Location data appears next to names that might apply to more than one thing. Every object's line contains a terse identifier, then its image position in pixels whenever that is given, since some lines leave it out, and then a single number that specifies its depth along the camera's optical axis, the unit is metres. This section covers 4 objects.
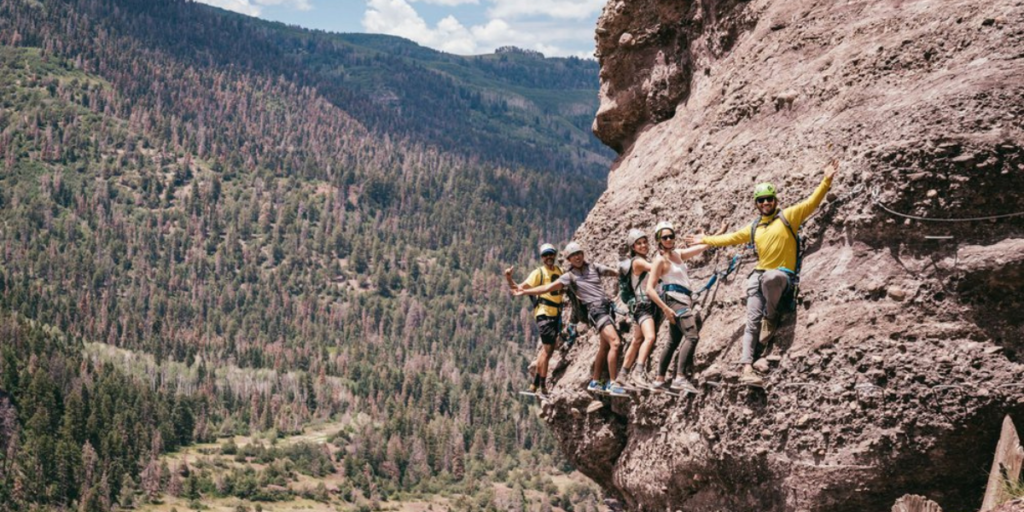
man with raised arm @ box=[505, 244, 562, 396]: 19.94
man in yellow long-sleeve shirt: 15.64
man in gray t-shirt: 18.84
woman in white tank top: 17.16
